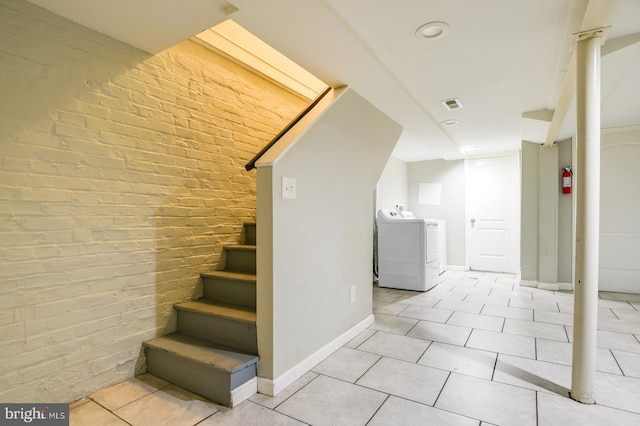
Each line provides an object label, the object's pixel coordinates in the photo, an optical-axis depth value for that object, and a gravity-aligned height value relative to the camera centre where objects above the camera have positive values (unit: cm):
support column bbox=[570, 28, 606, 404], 176 +0
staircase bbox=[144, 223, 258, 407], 182 -85
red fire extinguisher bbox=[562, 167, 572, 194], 446 +39
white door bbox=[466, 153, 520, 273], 580 -9
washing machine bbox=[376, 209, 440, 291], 447 -61
